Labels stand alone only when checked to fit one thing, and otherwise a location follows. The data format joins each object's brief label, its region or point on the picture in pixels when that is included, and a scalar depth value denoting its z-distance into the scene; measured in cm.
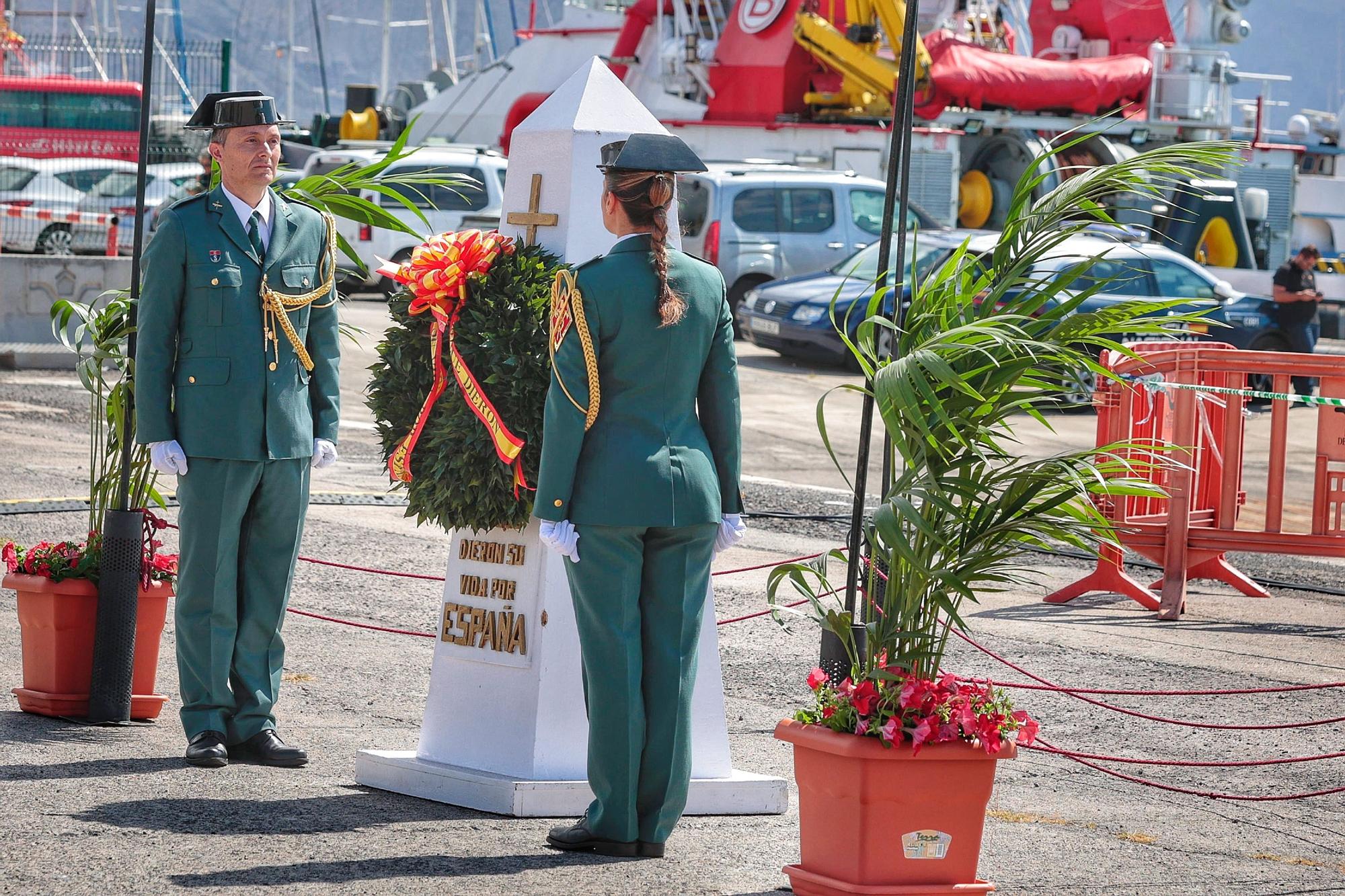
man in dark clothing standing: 3922
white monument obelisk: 1127
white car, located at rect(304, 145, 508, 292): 4750
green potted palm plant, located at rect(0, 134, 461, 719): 1266
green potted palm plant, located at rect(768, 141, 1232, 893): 909
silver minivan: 4462
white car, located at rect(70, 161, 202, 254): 5837
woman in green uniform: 1007
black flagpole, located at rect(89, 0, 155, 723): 1242
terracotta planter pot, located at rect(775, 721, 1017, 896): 905
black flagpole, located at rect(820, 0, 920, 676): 997
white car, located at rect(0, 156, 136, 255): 5841
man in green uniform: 1191
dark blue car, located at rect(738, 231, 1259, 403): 3878
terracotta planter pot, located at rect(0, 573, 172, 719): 1264
